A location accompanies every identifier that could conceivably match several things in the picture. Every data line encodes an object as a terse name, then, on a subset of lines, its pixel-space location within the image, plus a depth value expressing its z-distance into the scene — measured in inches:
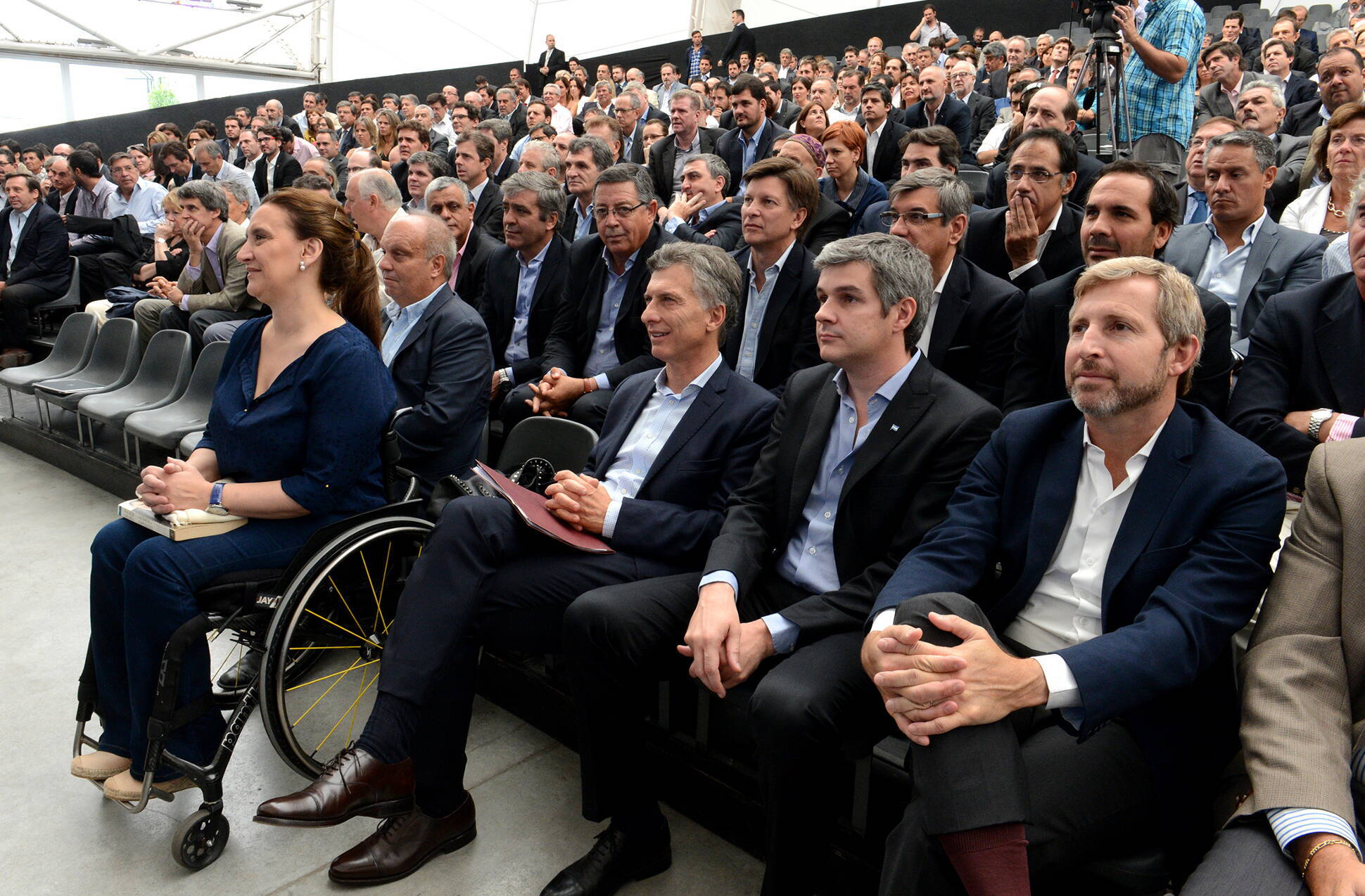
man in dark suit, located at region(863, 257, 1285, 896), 54.6
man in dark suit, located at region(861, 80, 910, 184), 241.0
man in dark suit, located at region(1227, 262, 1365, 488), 80.9
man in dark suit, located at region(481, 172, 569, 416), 155.9
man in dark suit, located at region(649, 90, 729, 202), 238.8
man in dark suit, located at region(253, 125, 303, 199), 343.0
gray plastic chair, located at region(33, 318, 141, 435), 176.4
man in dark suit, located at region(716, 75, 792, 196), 232.4
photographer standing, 160.1
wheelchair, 79.5
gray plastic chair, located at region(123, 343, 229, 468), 148.8
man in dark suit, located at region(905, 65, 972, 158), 256.7
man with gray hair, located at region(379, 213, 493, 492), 106.4
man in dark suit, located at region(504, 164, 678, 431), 134.1
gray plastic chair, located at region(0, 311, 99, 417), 187.3
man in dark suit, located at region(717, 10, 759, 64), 502.9
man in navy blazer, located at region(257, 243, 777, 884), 76.1
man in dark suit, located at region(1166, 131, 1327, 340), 108.7
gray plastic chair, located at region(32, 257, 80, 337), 254.2
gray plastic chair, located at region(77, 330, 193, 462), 163.0
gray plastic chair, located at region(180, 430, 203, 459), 141.7
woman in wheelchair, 82.3
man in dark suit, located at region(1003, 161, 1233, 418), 95.7
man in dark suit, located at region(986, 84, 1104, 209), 161.9
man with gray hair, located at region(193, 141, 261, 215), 303.0
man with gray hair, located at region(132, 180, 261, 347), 183.8
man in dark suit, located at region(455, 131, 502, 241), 211.5
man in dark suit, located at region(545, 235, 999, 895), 64.8
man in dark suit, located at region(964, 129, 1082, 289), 122.9
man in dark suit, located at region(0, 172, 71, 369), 245.1
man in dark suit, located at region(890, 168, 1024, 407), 108.5
